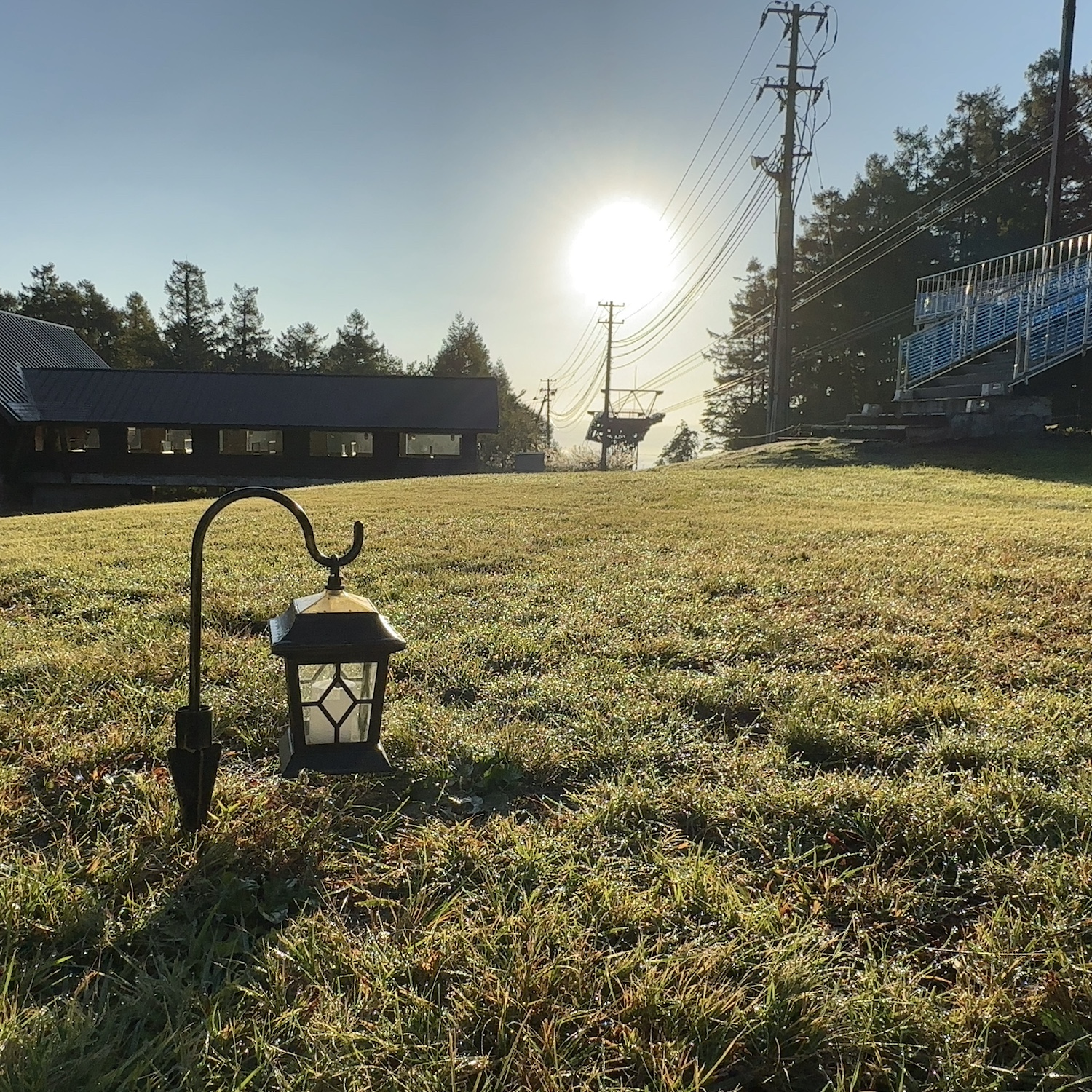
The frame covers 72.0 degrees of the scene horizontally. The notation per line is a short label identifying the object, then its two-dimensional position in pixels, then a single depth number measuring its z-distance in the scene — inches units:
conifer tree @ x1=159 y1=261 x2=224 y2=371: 2059.5
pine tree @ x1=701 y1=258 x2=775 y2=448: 1637.6
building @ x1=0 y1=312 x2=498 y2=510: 914.1
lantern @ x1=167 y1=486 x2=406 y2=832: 70.9
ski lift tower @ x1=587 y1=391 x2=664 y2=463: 1513.3
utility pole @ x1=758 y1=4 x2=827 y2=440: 773.3
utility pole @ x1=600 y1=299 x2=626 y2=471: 1507.1
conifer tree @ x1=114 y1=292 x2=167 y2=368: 1841.8
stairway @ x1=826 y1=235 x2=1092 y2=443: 577.9
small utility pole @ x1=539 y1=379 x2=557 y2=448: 2389.9
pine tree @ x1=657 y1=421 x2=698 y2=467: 2122.3
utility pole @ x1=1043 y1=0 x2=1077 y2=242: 648.4
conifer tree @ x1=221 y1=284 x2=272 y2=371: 2146.9
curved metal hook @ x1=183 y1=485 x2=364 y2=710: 72.7
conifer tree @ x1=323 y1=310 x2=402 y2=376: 2241.6
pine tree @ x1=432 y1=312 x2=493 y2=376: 2287.2
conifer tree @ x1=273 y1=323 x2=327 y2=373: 2235.5
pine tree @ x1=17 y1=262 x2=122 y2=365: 1784.0
